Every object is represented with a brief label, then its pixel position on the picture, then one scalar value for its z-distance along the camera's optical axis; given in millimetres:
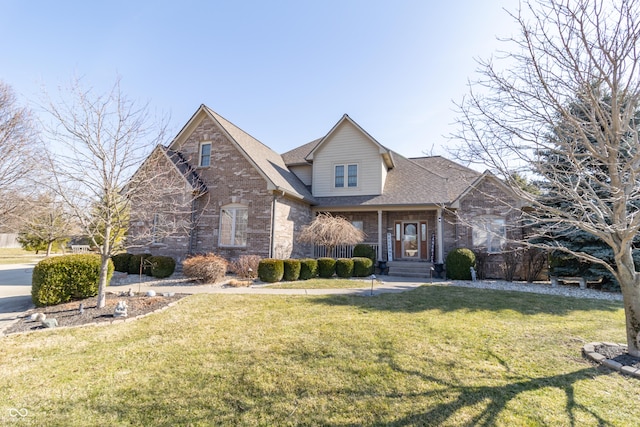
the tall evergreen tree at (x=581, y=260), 10788
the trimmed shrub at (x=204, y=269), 10258
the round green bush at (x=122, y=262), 12766
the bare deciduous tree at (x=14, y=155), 10195
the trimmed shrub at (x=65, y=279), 6836
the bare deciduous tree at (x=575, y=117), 3801
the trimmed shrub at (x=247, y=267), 11406
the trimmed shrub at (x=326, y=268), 12344
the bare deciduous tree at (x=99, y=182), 6406
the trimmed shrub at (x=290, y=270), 11289
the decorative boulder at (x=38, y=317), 5591
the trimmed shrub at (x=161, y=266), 11469
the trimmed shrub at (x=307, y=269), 11709
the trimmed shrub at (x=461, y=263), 12695
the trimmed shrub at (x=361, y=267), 12859
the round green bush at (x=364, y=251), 14250
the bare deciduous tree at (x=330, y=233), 13141
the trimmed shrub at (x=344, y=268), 12445
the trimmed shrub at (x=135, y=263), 12438
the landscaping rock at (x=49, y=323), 5398
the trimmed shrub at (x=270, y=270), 10727
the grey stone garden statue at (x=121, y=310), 5980
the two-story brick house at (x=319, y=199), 13500
